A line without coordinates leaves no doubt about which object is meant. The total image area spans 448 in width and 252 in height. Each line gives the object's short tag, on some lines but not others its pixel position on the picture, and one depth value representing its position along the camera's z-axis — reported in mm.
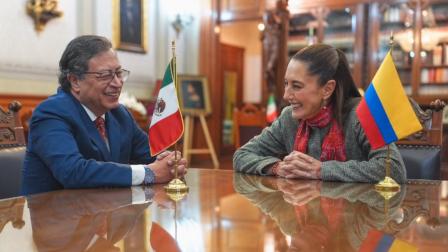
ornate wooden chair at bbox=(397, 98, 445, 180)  1934
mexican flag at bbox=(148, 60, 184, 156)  1453
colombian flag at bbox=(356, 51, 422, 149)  1455
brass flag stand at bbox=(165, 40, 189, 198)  1439
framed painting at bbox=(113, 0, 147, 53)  6215
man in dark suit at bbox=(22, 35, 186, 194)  1540
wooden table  875
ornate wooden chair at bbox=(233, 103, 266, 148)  5547
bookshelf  6406
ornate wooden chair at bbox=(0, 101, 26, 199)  1727
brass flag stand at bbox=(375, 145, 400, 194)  1462
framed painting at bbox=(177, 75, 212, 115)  6859
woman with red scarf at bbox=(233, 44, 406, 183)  1713
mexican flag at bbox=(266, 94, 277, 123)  6627
